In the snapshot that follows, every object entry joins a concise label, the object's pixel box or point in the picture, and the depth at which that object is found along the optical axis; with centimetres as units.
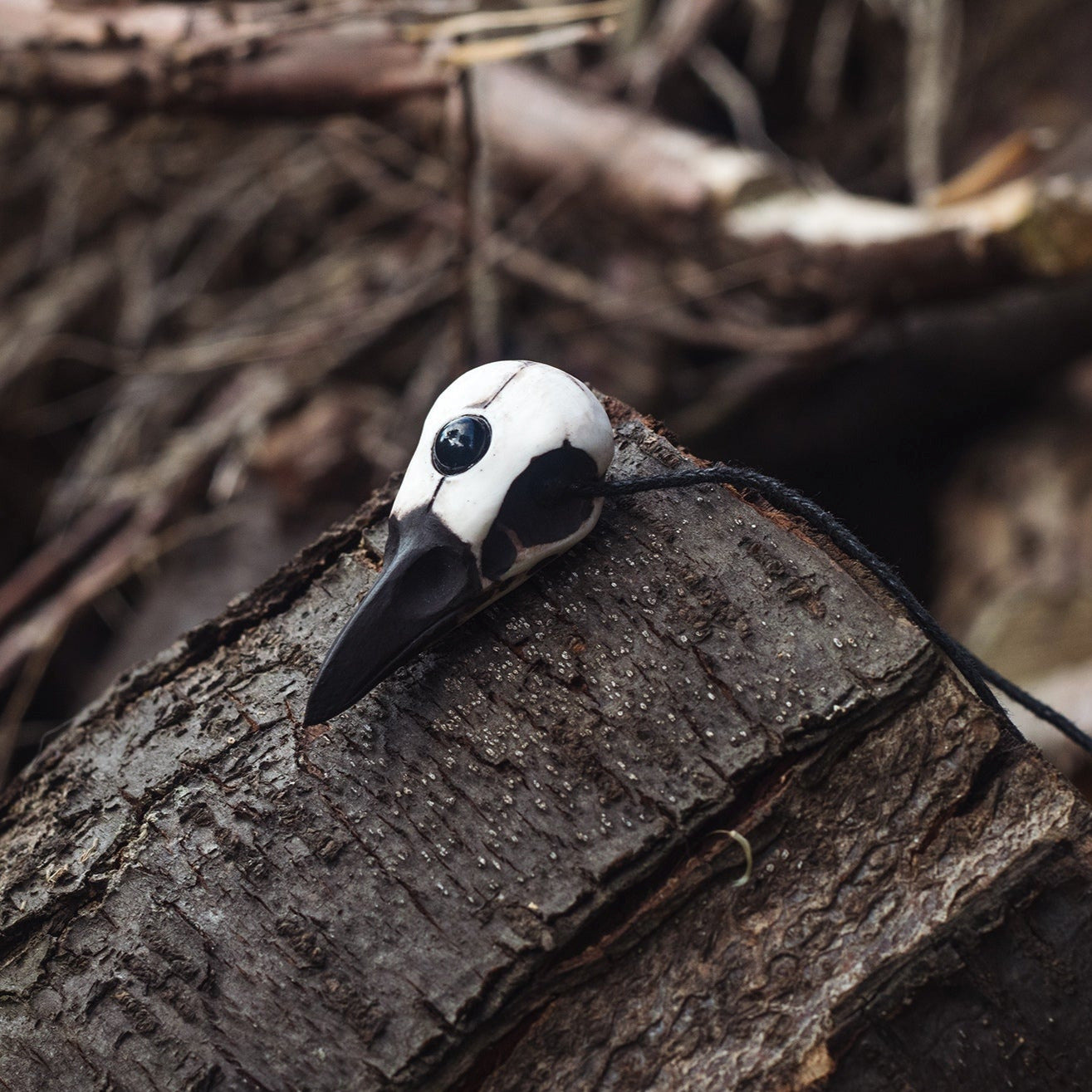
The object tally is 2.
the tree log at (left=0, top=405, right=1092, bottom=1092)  42
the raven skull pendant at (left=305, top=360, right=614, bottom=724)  43
